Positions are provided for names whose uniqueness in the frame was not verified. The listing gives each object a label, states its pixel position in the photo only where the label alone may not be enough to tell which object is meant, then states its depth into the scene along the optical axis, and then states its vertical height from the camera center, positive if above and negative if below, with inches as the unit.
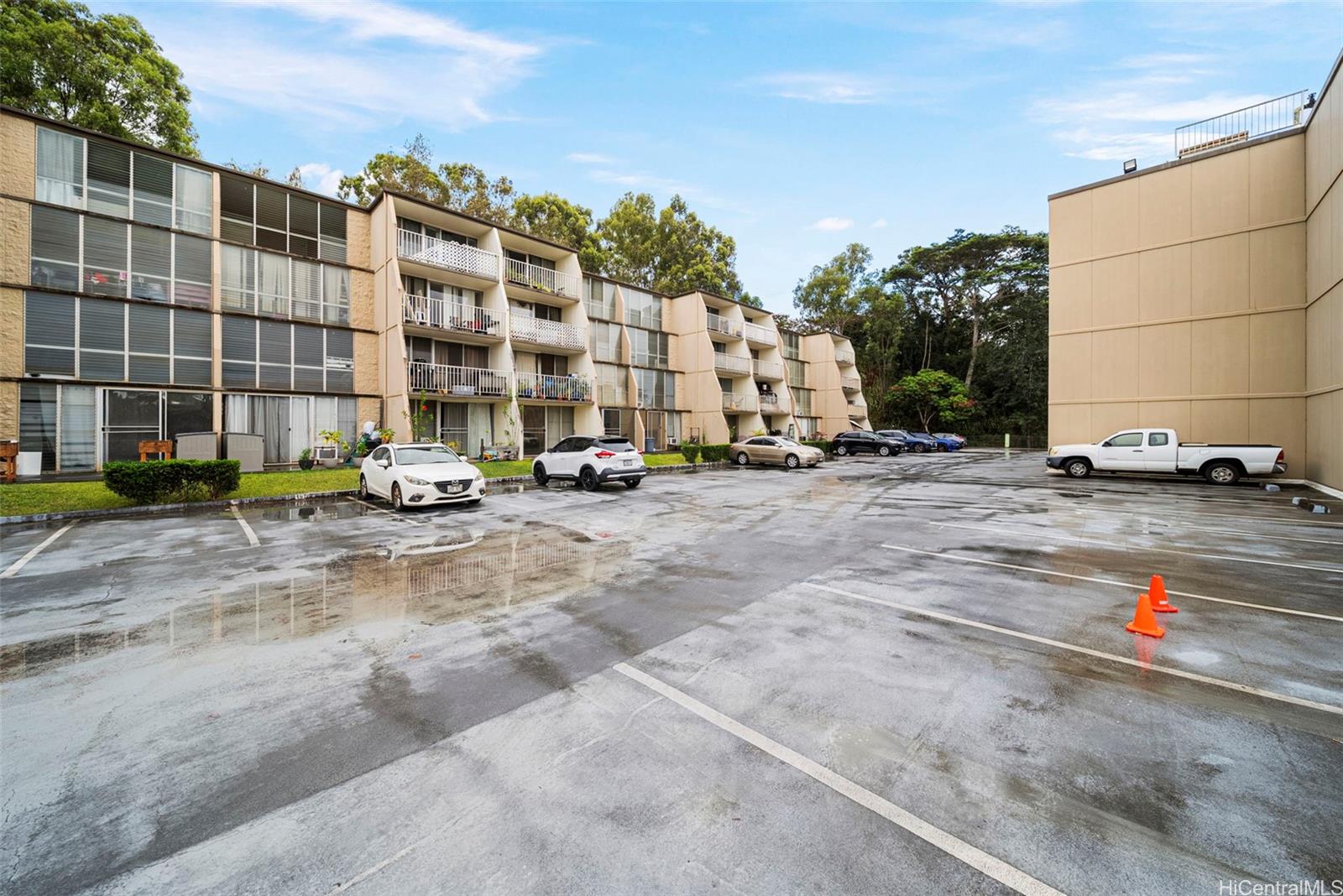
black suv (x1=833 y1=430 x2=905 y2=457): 1412.4 +1.0
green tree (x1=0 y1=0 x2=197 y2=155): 786.2 +582.5
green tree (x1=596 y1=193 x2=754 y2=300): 1596.9 +607.2
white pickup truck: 614.2 -16.8
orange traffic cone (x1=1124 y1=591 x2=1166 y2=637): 182.2 -61.5
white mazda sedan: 455.5 -28.7
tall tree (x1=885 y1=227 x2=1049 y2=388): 1811.0 +605.9
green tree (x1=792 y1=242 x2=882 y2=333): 2007.9 +583.7
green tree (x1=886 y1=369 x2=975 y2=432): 1756.9 +157.7
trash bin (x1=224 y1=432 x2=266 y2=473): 643.5 -7.7
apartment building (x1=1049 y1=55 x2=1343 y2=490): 604.4 +204.1
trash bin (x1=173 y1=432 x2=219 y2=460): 618.8 -2.5
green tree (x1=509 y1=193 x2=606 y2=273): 1380.4 +585.6
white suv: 605.3 -20.5
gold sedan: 1001.5 -16.5
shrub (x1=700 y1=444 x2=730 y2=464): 1038.4 -17.7
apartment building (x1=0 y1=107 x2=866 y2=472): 580.7 +175.0
